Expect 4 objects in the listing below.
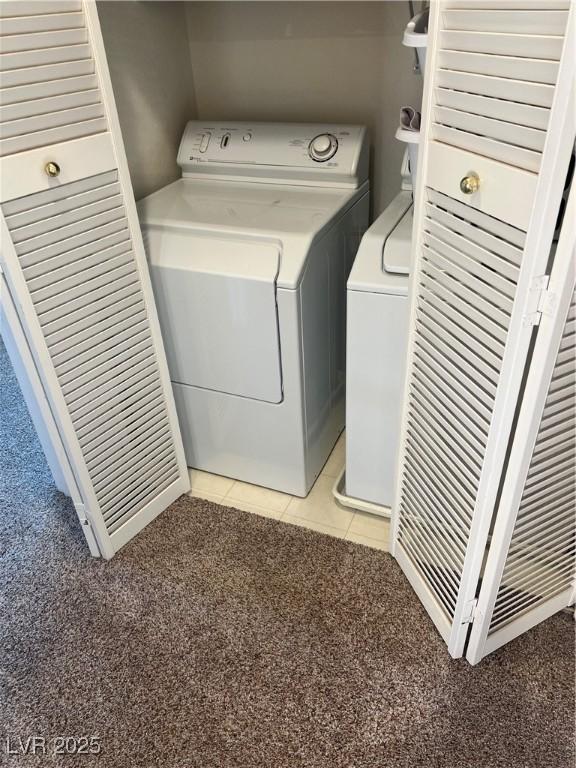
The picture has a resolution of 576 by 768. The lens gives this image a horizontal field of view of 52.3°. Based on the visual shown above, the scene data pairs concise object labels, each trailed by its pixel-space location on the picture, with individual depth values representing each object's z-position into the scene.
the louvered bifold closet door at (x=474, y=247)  0.96
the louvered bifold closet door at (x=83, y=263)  1.37
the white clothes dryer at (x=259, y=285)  1.77
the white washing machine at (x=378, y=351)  1.63
